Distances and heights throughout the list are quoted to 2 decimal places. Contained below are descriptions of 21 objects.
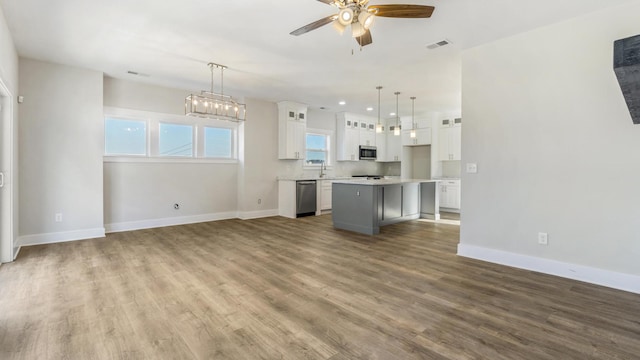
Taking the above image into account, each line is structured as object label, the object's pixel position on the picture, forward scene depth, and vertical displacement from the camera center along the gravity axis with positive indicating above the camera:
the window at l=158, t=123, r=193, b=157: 5.97 +0.69
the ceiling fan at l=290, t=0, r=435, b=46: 2.34 +1.30
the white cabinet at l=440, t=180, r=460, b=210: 7.62 -0.55
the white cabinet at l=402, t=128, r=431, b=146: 8.30 +1.01
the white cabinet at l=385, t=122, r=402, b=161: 9.33 +0.82
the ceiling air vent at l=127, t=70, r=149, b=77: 4.99 +1.70
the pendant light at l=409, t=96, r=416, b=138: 6.76 +1.65
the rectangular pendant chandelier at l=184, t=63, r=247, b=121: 4.55 +1.05
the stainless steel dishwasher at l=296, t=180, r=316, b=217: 7.05 -0.59
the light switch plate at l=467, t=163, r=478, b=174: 3.86 +0.06
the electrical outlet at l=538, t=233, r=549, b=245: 3.33 -0.74
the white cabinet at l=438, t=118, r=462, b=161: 7.90 +0.91
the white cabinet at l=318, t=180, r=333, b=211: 7.57 -0.56
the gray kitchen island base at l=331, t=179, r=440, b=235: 5.21 -0.58
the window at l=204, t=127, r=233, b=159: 6.57 +0.70
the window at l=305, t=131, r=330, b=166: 8.27 +0.70
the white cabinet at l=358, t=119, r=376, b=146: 9.08 +1.24
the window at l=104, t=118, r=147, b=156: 5.41 +0.68
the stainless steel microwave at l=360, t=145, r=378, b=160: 9.02 +0.64
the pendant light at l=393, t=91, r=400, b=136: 6.07 +0.90
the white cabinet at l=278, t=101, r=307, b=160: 7.29 +1.09
